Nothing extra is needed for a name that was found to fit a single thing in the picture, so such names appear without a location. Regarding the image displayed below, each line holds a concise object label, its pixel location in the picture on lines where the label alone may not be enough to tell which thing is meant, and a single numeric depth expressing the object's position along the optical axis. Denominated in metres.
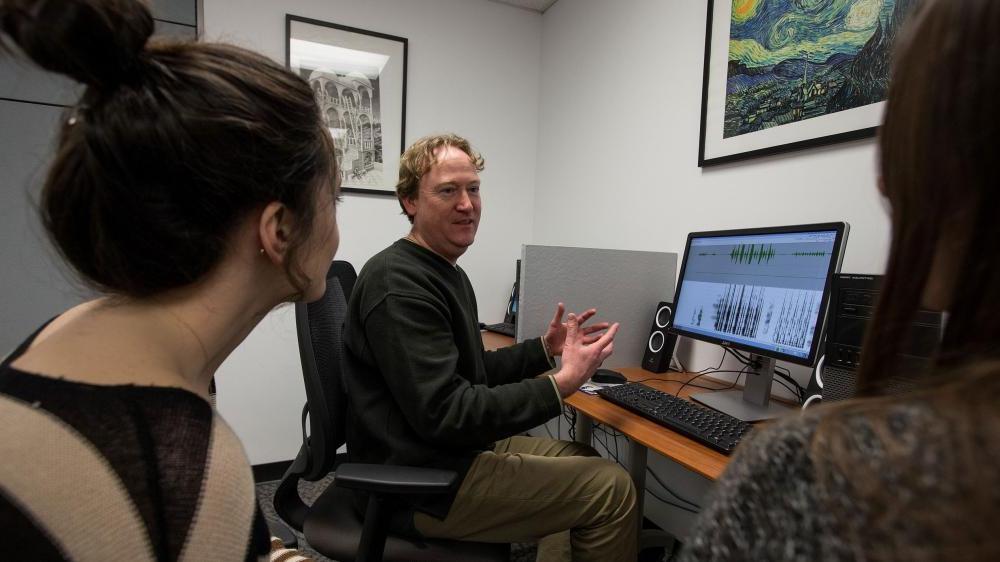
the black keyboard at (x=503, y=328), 2.47
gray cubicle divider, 1.70
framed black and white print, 2.43
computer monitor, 1.22
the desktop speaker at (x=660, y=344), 1.78
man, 1.12
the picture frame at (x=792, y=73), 1.34
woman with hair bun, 0.46
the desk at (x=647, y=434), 1.02
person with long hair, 0.32
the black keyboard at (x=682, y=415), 1.09
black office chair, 1.02
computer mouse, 1.62
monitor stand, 1.33
